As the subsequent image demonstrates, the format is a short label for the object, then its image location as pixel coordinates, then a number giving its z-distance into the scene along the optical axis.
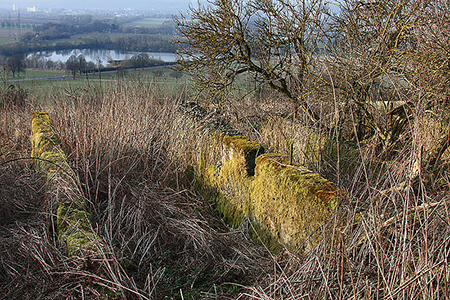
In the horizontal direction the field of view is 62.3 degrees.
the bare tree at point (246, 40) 7.01
